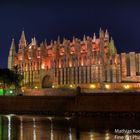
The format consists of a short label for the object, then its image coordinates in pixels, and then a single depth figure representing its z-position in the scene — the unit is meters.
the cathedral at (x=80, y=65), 101.38
